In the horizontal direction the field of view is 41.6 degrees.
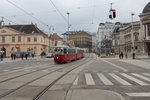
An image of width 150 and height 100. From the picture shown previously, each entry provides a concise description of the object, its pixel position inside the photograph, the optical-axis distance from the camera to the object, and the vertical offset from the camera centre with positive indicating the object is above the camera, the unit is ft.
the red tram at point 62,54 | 92.58 -0.74
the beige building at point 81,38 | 392.76 +29.99
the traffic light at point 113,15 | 72.02 +14.03
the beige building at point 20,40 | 264.52 +17.14
